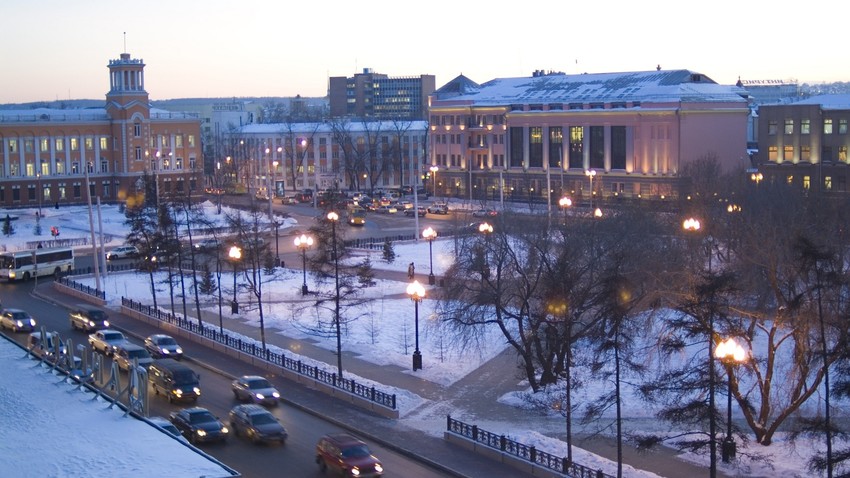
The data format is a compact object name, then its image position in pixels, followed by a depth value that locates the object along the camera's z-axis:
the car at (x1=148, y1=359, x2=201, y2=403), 30.85
